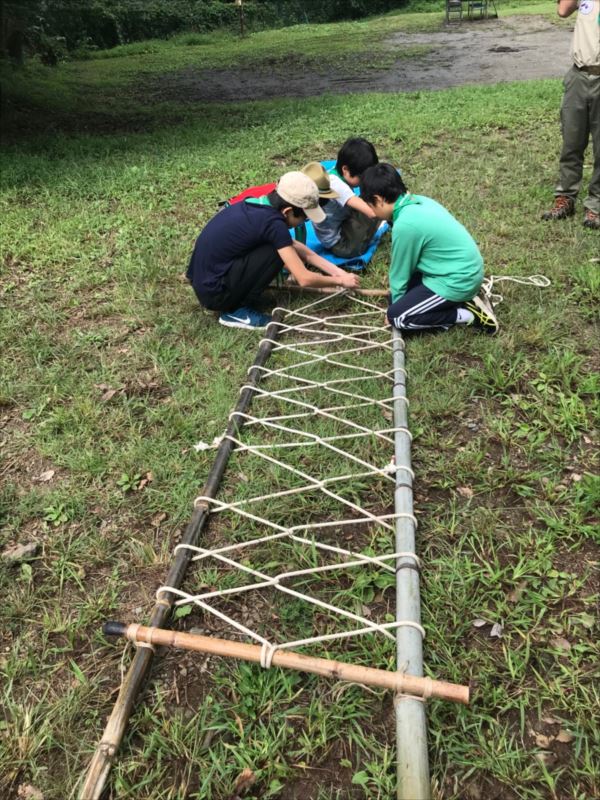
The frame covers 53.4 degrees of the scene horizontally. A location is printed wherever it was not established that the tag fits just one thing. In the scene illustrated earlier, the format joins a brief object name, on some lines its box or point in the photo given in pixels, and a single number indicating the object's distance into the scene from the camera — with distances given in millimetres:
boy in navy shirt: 3295
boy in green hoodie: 3135
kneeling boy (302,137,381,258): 3898
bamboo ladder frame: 1497
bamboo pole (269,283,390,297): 3725
